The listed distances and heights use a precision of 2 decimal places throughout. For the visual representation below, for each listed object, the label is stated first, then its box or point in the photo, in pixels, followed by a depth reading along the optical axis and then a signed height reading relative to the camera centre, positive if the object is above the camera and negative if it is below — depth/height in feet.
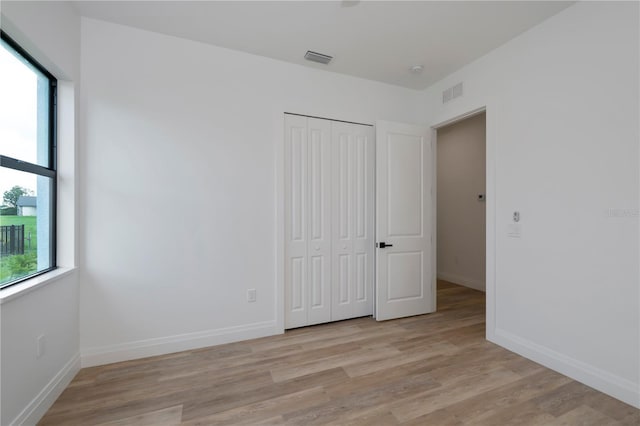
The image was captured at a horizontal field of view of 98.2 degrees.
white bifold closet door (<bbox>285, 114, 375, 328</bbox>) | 9.89 -0.25
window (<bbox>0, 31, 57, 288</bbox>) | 5.36 +1.00
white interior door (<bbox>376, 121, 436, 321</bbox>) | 10.68 -0.31
